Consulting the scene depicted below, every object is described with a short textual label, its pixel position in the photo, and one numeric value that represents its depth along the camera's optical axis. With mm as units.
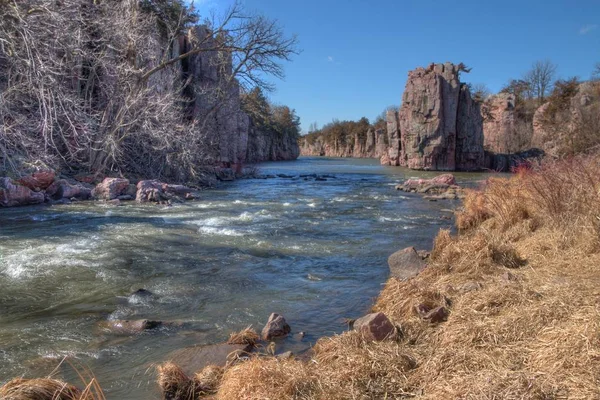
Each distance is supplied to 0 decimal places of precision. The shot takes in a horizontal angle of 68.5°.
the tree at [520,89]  55812
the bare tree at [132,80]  9164
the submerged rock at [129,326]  4566
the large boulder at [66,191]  14508
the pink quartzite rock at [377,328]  3889
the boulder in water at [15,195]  12742
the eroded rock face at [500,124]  46031
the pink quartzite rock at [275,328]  4516
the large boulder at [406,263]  6621
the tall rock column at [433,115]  40188
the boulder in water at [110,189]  15062
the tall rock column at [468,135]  40812
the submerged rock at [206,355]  3801
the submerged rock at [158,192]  14883
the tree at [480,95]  55291
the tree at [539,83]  54500
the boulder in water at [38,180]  13789
